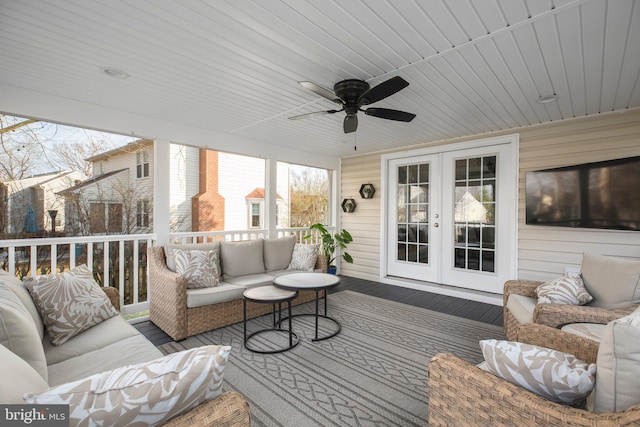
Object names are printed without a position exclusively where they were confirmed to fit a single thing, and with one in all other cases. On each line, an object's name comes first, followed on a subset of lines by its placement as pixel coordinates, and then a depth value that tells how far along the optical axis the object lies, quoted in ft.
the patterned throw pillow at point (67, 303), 6.11
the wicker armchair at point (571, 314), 6.70
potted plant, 17.86
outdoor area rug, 6.28
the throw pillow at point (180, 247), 11.04
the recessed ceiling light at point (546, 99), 9.79
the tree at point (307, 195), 22.26
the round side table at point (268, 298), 8.95
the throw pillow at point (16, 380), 2.56
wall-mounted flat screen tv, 10.07
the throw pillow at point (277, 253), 13.88
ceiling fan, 7.73
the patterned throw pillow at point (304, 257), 13.96
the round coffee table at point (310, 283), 9.62
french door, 14.19
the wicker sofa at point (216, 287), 9.75
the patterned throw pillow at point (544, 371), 3.44
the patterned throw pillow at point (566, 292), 7.91
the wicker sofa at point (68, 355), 2.98
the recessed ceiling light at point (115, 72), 8.04
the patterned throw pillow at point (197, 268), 10.53
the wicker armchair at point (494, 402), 3.01
